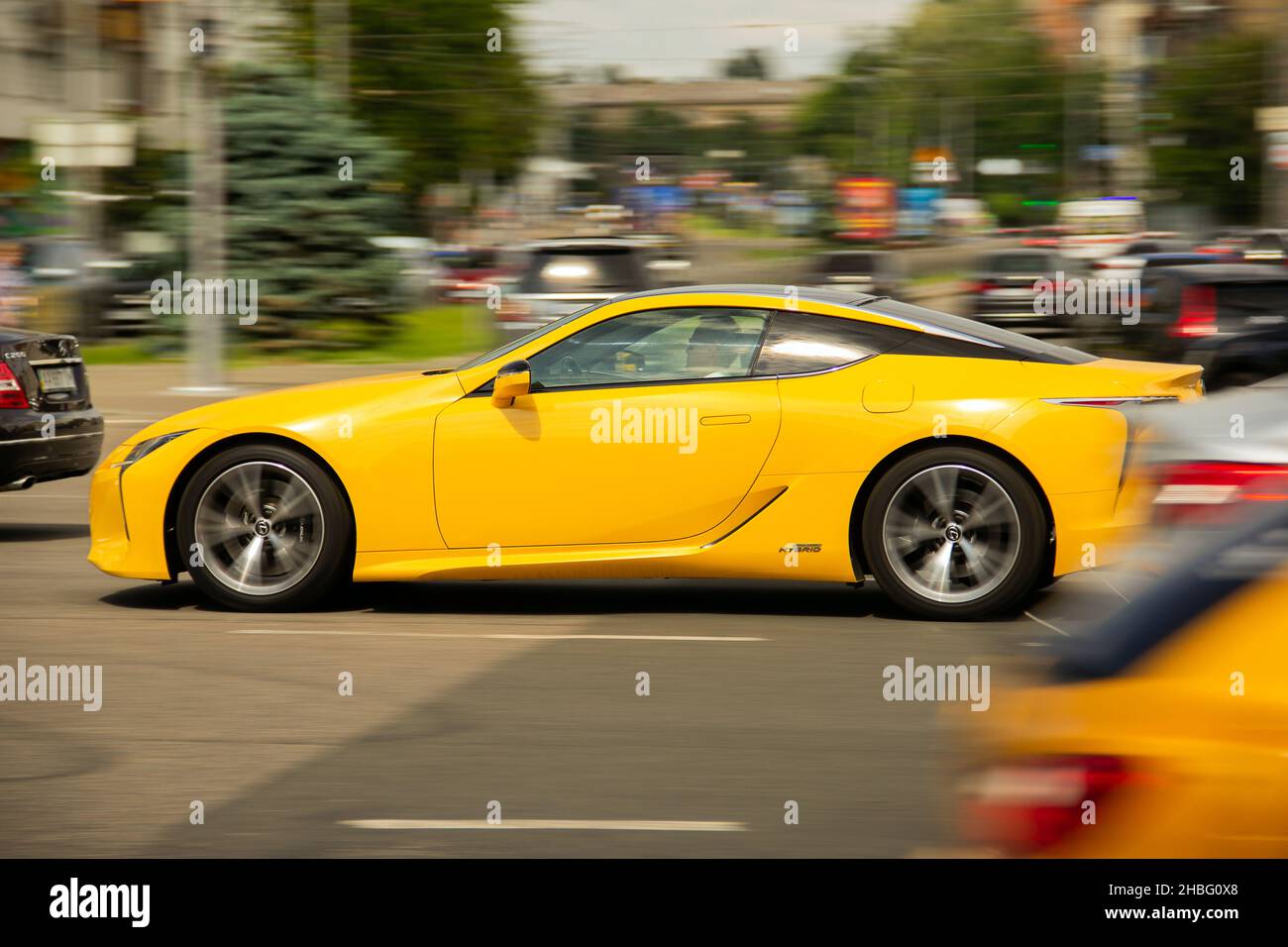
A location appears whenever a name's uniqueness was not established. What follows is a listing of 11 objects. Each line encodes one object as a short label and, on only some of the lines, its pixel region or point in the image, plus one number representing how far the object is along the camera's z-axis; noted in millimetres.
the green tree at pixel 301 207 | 27578
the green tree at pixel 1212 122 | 59250
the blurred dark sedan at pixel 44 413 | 10156
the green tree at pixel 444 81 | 54406
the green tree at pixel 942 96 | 67000
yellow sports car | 7508
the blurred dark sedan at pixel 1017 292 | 26672
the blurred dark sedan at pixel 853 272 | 27875
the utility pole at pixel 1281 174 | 28625
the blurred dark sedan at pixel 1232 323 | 14625
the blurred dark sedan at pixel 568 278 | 18672
